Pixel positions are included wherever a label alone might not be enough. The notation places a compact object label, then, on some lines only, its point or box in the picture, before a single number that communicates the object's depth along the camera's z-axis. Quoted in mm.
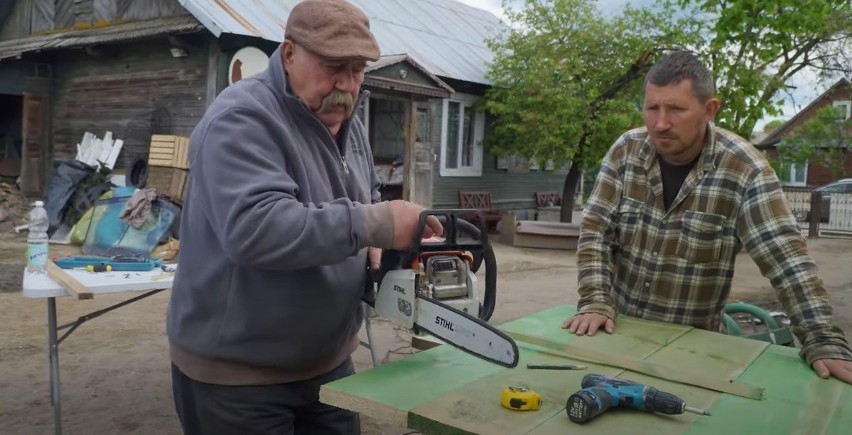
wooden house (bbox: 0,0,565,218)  10742
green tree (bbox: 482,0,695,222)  13391
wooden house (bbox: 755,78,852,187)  36219
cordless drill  1632
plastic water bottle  3613
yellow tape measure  1688
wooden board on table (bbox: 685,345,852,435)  1680
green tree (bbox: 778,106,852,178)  29938
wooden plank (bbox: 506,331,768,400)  1925
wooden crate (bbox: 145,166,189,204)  10469
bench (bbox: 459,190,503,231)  14699
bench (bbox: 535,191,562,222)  18188
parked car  23719
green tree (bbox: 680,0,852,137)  8034
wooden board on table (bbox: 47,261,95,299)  3279
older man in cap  1599
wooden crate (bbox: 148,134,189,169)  10695
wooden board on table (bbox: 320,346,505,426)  1676
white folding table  3404
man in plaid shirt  2434
